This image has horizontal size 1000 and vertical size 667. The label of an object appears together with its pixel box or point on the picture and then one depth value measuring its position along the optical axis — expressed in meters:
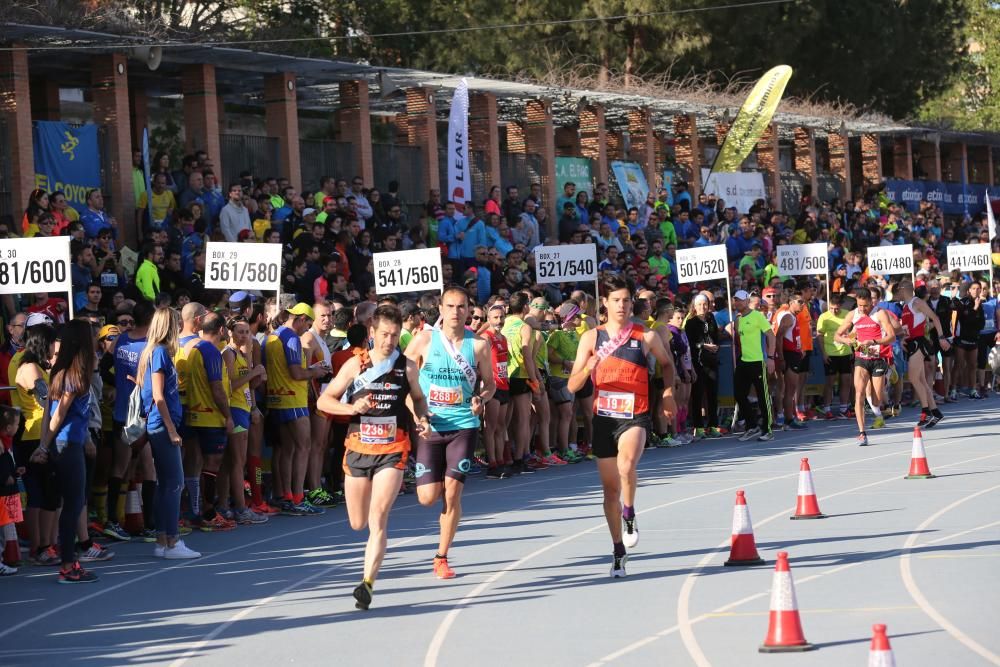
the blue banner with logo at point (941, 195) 48.53
